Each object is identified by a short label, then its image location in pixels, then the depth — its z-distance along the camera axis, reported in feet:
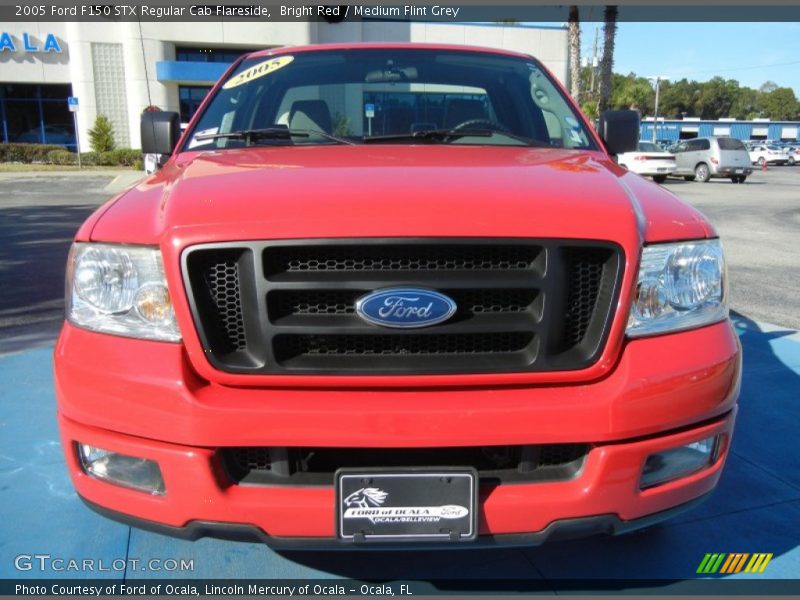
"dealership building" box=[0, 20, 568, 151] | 98.32
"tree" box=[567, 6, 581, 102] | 78.12
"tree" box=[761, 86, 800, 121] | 335.26
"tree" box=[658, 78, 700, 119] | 335.26
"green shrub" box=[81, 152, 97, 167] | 95.61
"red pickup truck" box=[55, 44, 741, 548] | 5.94
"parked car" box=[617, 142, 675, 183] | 80.74
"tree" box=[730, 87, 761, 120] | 344.69
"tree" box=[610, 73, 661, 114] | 181.68
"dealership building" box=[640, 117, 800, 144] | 210.59
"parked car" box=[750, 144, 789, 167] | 148.77
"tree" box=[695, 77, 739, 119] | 345.92
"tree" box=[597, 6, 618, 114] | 73.56
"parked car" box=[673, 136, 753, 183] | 86.07
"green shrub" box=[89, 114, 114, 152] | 97.14
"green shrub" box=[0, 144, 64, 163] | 96.02
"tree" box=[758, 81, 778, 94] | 412.98
